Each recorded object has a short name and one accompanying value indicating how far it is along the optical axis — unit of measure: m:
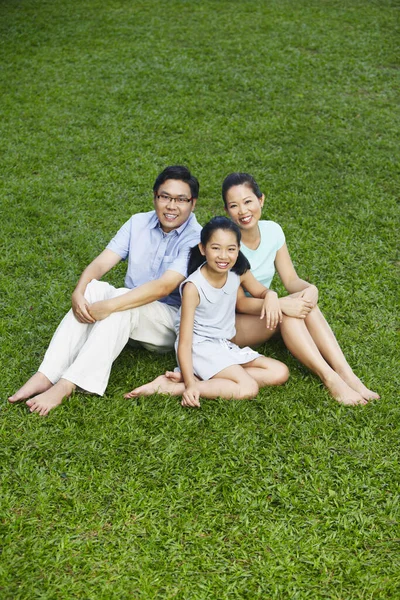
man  3.87
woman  4.10
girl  3.89
